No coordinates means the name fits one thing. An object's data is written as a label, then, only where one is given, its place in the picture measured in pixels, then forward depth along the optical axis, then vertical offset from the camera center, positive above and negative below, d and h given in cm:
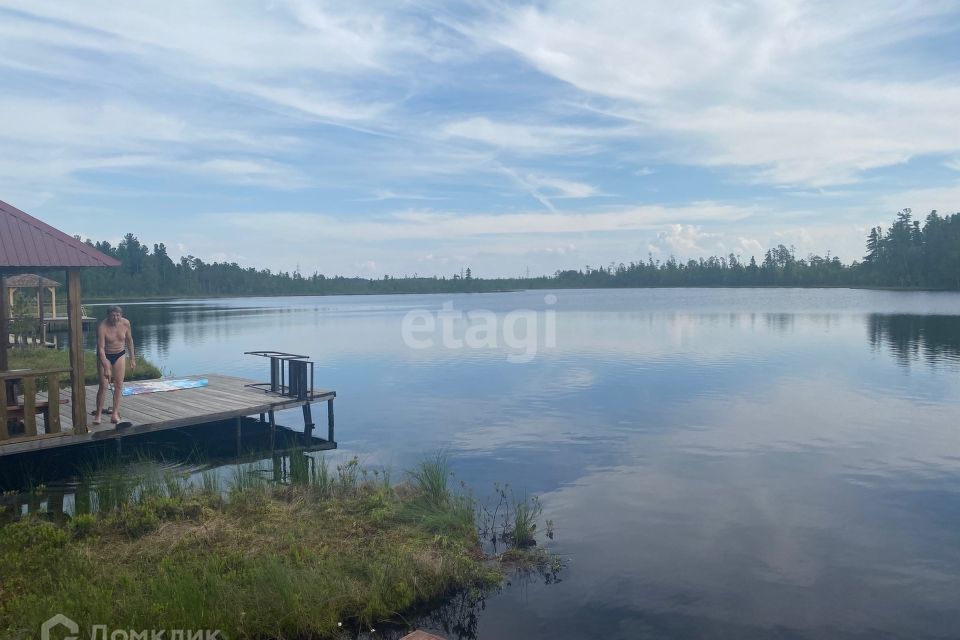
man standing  1156 -103
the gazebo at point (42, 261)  958 +44
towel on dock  1573 -234
